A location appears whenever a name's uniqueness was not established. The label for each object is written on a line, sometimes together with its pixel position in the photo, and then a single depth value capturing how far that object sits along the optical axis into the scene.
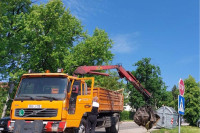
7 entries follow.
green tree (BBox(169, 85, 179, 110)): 87.00
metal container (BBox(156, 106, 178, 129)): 22.11
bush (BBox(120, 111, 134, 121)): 47.28
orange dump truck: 8.84
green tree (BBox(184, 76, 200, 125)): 28.08
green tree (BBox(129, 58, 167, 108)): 54.28
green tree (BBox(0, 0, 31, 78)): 19.92
